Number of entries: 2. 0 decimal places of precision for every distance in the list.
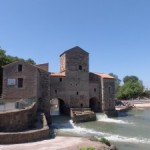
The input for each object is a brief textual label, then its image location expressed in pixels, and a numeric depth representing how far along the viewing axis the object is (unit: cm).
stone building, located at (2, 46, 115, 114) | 2349
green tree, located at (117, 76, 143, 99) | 5811
